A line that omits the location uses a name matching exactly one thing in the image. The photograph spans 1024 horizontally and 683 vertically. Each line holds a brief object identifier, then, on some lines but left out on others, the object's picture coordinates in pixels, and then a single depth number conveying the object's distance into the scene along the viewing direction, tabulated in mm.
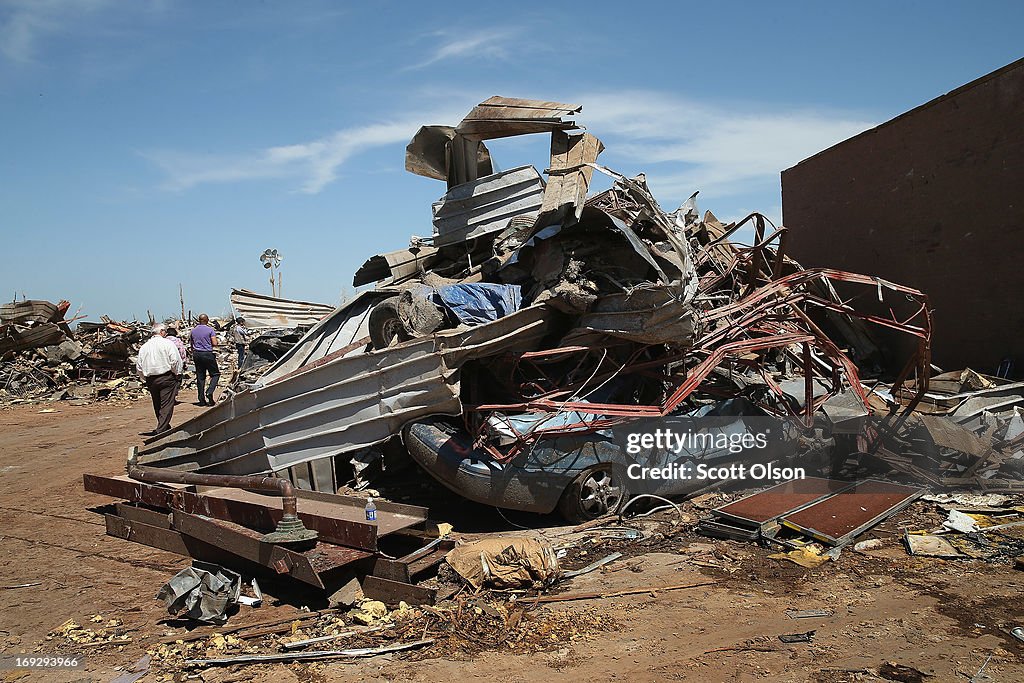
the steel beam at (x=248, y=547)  4660
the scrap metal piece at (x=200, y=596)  4547
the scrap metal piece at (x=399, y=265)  9453
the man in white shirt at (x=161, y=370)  9477
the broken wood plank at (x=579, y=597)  4744
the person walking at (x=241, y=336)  17141
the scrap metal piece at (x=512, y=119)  7828
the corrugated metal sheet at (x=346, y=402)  6418
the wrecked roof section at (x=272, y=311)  14211
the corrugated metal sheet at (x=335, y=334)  8695
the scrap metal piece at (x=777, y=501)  5955
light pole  25594
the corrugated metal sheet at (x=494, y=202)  8945
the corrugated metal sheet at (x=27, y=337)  18781
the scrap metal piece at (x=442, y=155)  9328
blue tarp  6673
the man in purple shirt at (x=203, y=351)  14219
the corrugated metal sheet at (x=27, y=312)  18609
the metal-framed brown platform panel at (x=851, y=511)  5633
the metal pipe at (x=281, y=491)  4754
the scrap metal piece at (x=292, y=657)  3994
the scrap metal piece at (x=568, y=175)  6645
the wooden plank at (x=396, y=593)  4562
